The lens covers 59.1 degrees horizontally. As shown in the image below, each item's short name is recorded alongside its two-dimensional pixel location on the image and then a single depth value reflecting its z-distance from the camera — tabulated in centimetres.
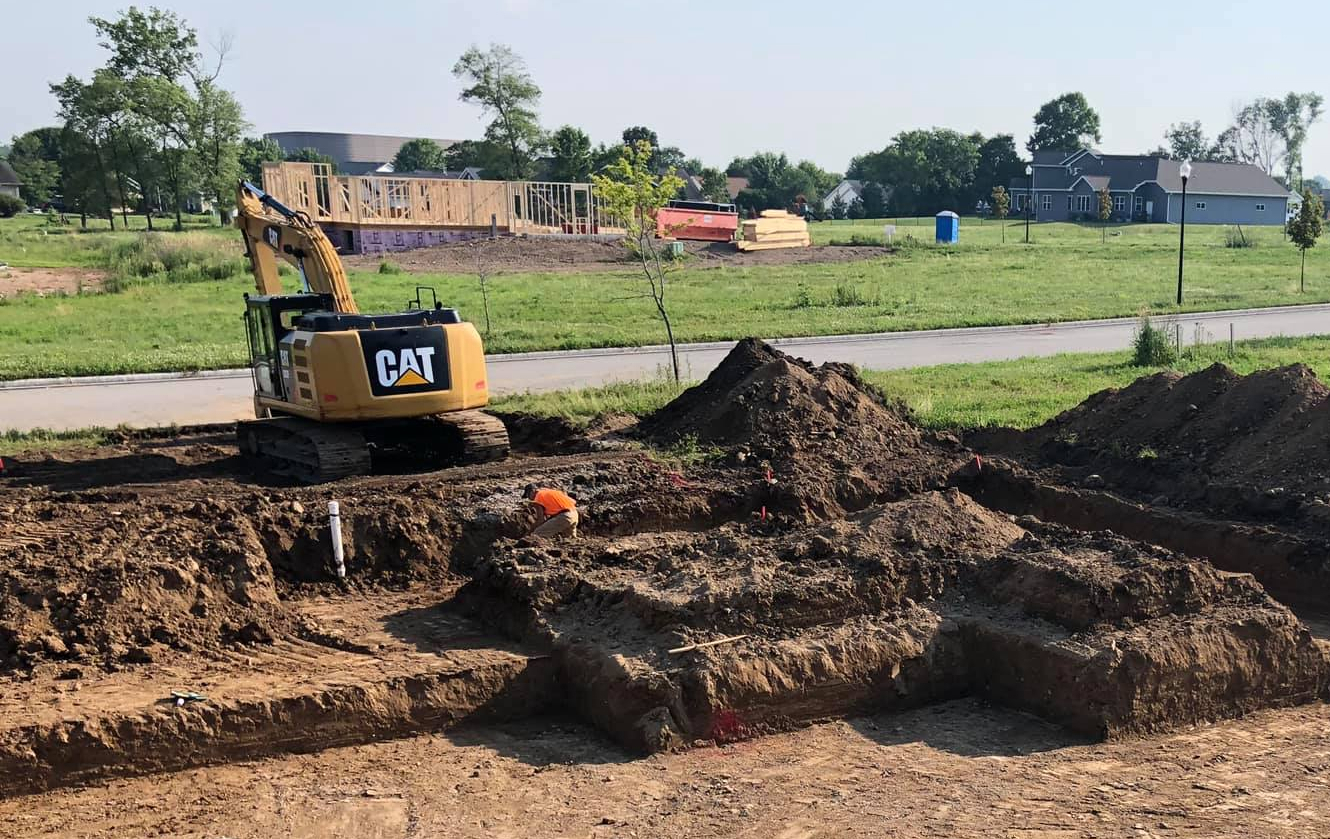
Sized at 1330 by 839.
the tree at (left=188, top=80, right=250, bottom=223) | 6575
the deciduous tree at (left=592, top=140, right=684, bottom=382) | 1864
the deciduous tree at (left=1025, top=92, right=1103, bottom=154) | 12325
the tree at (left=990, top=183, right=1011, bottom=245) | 6784
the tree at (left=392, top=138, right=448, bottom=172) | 11938
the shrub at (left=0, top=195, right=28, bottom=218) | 8231
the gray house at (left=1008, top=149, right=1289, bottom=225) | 8312
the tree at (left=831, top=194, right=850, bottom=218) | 10131
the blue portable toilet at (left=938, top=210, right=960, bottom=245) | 5397
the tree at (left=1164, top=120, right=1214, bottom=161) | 14400
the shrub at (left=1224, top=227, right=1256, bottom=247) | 5331
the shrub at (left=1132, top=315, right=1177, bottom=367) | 1922
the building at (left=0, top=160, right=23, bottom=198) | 9712
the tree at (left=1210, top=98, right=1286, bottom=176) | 14175
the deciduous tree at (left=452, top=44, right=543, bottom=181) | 7538
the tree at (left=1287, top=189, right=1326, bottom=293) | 3300
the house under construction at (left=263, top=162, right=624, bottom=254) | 4362
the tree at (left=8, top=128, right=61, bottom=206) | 9538
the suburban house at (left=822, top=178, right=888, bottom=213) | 10706
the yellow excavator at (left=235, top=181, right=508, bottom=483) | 1309
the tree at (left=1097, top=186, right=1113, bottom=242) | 7119
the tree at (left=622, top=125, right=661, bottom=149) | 9324
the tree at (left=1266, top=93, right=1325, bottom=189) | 14075
